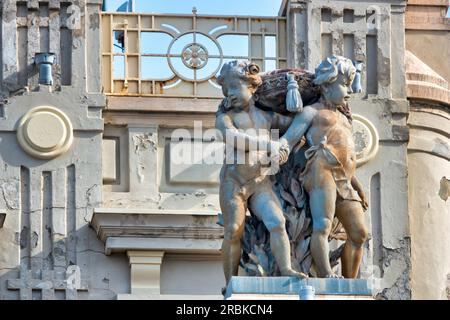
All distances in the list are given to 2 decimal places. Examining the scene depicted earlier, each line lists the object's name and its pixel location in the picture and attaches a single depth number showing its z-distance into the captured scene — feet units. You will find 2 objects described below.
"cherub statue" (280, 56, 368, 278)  85.25
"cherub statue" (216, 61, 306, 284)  84.89
